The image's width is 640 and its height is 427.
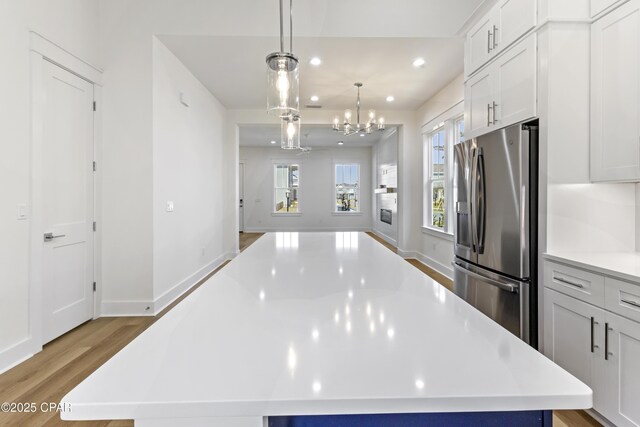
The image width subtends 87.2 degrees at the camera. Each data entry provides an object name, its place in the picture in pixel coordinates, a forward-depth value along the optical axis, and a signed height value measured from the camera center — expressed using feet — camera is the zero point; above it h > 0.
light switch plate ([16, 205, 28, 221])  7.98 -0.15
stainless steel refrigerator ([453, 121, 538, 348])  7.11 -0.44
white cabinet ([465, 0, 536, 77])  7.29 +4.34
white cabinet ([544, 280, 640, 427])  5.05 -2.42
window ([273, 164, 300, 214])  34.83 +2.01
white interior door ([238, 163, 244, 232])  34.50 +0.94
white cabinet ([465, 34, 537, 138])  7.16 +2.84
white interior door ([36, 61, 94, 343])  8.98 +0.19
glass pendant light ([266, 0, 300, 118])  4.73 +1.82
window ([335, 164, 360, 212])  35.24 +2.04
